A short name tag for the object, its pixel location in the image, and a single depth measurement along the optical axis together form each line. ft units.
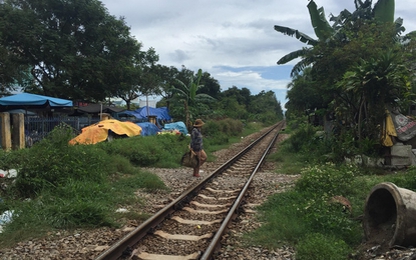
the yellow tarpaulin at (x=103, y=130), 44.37
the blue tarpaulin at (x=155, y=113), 92.28
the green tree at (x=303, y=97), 68.54
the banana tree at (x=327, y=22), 48.91
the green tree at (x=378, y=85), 32.17
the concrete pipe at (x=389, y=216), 13.52
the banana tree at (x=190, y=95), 80.79
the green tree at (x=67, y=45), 68.13
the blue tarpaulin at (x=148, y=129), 58.60
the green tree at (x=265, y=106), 211.90
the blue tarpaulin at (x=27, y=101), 41.37
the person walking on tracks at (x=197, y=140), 31.78
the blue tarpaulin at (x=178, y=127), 69.15
